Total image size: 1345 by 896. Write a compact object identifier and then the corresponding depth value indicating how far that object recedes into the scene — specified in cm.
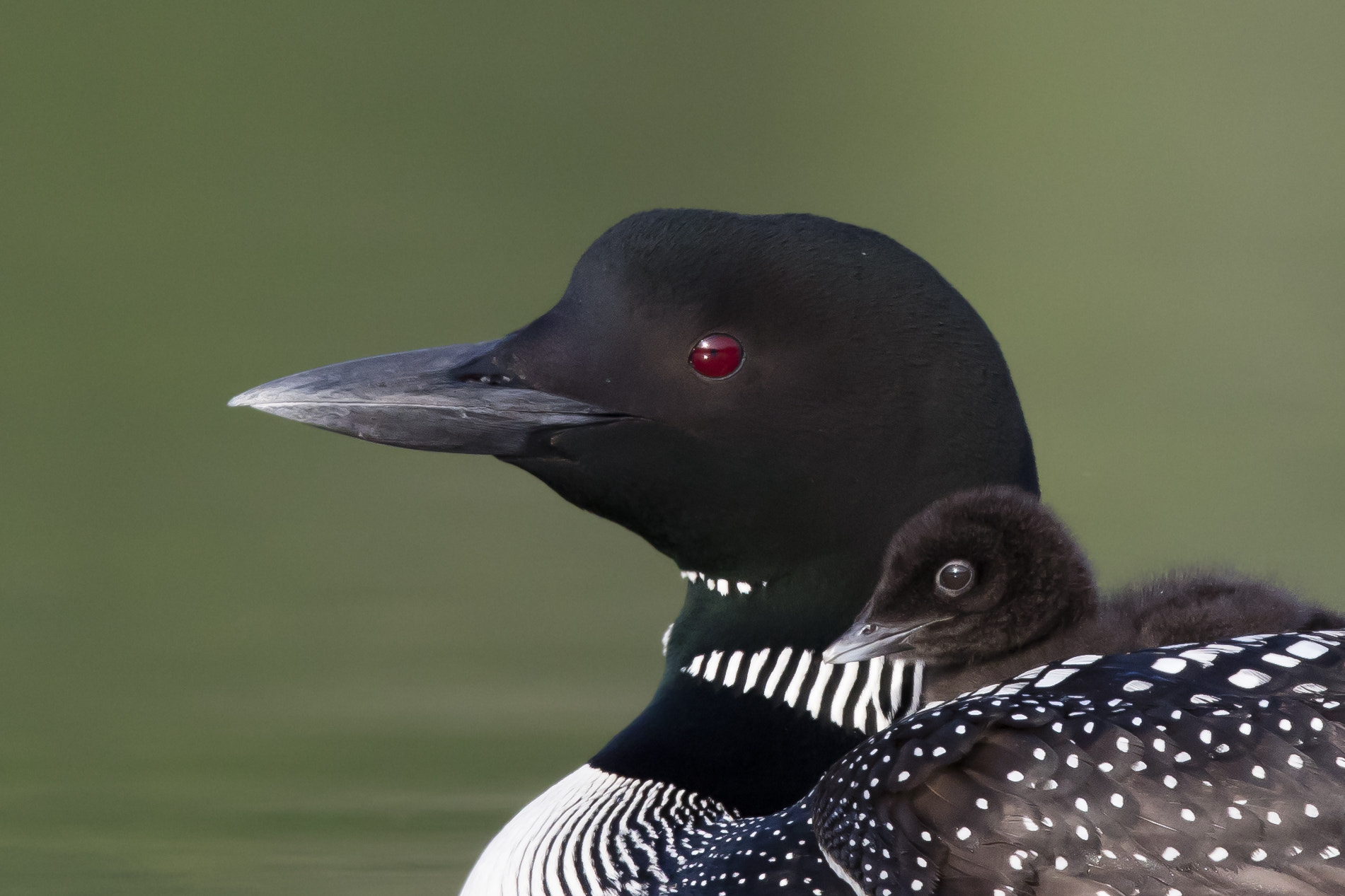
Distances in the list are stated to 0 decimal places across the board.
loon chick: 693
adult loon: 696
